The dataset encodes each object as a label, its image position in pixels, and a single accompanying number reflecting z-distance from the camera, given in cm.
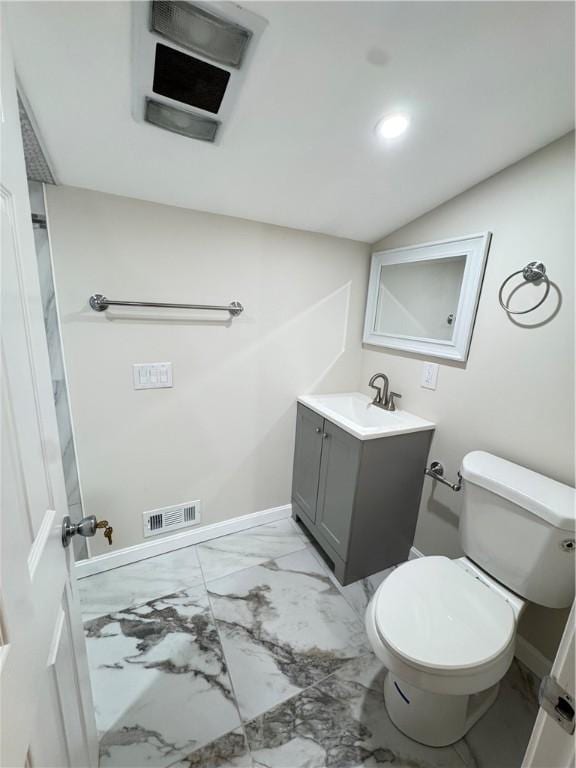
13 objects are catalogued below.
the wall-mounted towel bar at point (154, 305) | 141
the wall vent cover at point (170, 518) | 180
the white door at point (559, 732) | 49
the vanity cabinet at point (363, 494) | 156
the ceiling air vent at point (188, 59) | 77
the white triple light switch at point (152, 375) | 159
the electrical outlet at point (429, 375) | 166
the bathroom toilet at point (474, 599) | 95
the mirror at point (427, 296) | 146
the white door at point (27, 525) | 45
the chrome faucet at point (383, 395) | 188
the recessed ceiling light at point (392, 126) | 108
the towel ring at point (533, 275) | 121
